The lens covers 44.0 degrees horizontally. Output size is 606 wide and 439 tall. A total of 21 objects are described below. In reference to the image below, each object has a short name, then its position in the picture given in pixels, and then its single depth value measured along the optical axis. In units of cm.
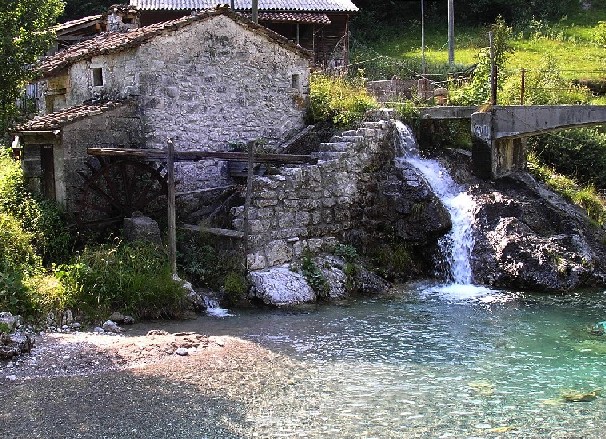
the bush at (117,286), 1193
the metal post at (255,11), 2163
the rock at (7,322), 1035
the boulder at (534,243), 1471
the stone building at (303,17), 2538
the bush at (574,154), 2022
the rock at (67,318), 1160
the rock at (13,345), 990
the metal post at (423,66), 2698
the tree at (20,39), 1423
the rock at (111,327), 1152
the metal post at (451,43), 2906
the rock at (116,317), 1196
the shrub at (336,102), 1742
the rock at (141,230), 1368
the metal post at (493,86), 1700
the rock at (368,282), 1466
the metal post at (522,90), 1903
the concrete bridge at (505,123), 1645
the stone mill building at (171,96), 1453
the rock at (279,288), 1359
